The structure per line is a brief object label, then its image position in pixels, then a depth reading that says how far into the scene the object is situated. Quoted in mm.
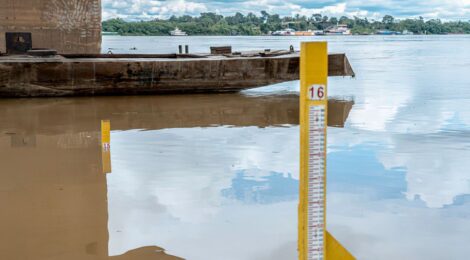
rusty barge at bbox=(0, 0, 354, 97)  17609
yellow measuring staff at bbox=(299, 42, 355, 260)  3666
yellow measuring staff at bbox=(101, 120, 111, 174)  9758
